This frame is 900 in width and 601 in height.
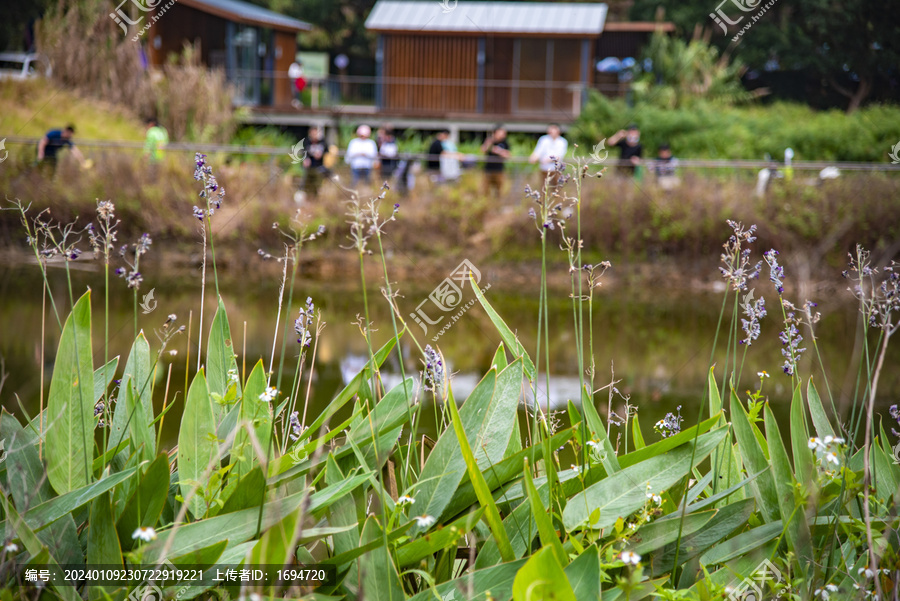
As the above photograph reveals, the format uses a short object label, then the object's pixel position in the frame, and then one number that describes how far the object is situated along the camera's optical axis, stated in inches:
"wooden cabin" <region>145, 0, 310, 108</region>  845.2
